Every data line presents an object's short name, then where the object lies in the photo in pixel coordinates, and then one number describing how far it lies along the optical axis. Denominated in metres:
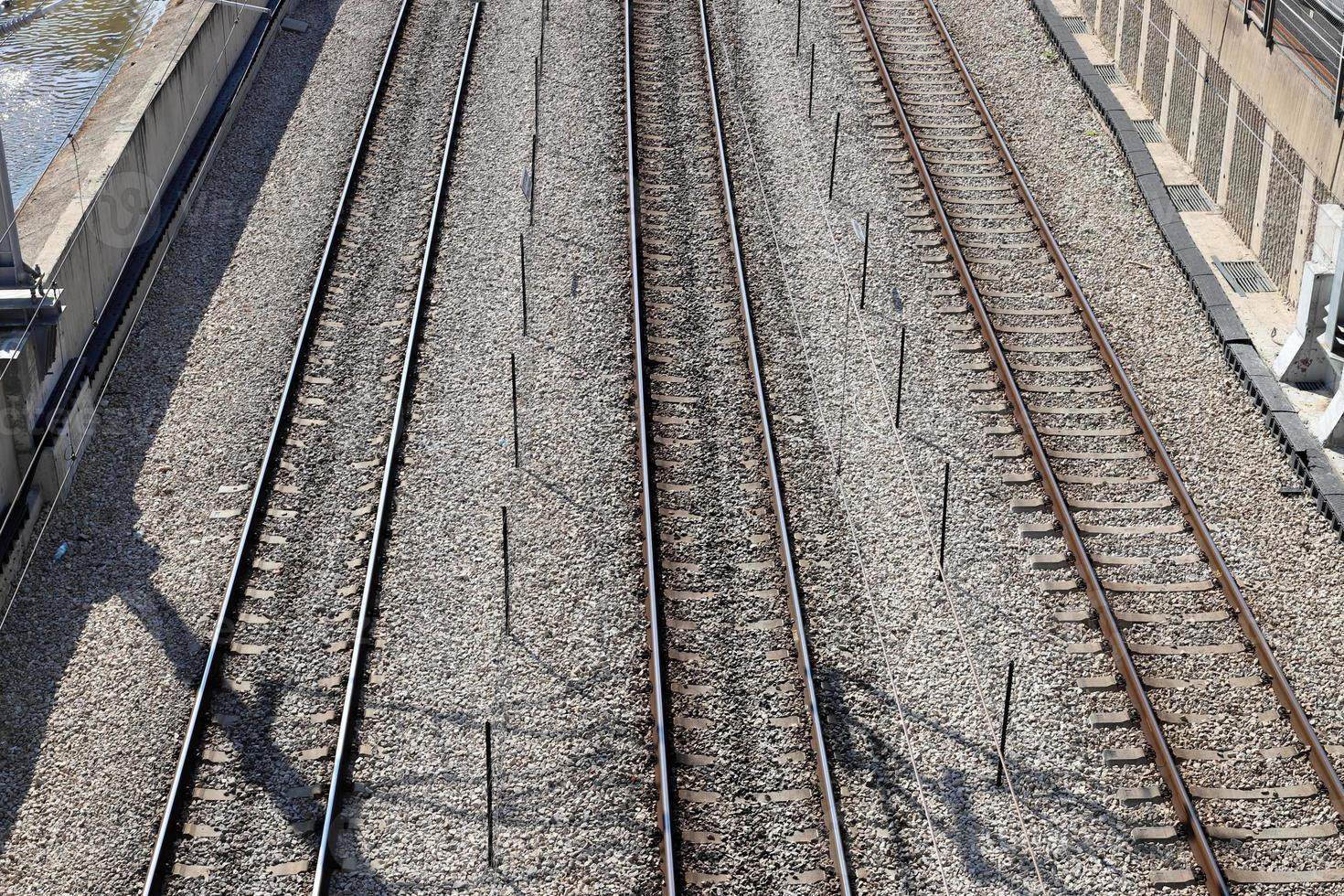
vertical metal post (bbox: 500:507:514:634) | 13.15
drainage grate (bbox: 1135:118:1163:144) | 21.84
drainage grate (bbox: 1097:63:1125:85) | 23.36
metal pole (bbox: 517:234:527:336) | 17.66
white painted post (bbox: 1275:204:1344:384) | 16.56
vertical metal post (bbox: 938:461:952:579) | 13.99
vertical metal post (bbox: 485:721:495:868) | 11.02
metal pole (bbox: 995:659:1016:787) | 11.81
